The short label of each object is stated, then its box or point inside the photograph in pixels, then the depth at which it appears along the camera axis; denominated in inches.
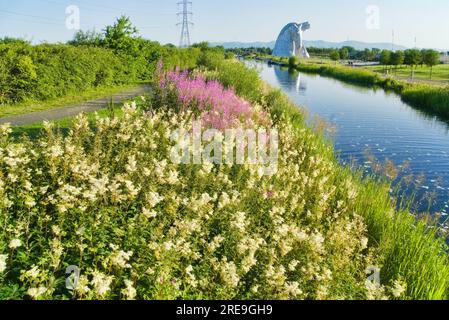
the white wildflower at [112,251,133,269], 121.5
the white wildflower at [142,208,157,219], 150.6
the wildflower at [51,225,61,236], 127.4
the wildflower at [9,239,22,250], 115.3
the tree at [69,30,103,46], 943.4
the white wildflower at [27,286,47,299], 102.2
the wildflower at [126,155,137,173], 177.6
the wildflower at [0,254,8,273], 105.5
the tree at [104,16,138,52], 920.3
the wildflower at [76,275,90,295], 109.9
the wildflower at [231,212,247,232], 155.7
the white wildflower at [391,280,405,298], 136.4
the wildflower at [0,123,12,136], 191.6
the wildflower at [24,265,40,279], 108.3
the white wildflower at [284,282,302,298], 131.3
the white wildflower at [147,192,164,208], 152.1
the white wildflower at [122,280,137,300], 115.0
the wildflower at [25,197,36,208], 138.6
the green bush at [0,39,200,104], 514.9
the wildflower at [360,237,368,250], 171.0
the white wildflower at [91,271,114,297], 108.2
